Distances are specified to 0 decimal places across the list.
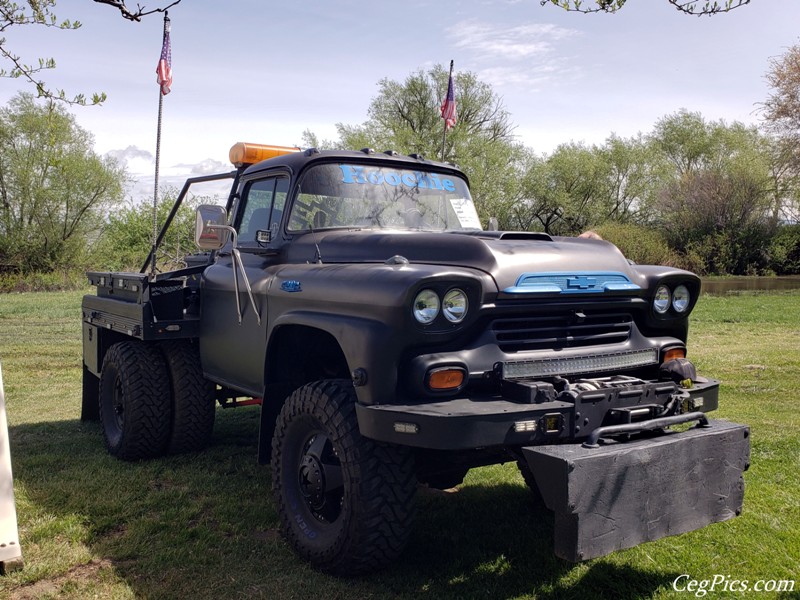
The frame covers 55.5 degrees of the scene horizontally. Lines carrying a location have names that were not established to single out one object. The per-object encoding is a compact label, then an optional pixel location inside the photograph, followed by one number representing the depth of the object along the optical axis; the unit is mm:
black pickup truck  3207
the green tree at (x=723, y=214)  34031
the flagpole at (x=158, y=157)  5833
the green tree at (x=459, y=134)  41031
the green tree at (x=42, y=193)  32906
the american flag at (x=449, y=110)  9801
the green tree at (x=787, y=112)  30500
